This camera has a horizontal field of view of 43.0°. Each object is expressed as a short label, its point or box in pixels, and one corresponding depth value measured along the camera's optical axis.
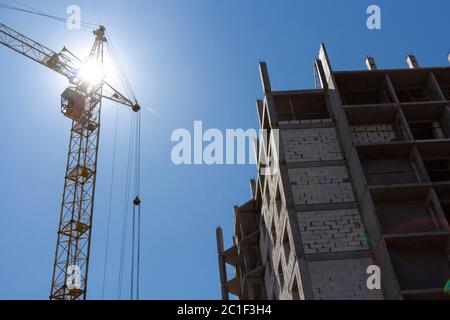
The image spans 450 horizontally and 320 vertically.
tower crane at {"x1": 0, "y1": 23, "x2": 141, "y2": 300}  57.41
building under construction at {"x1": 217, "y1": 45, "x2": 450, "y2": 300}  29.12
